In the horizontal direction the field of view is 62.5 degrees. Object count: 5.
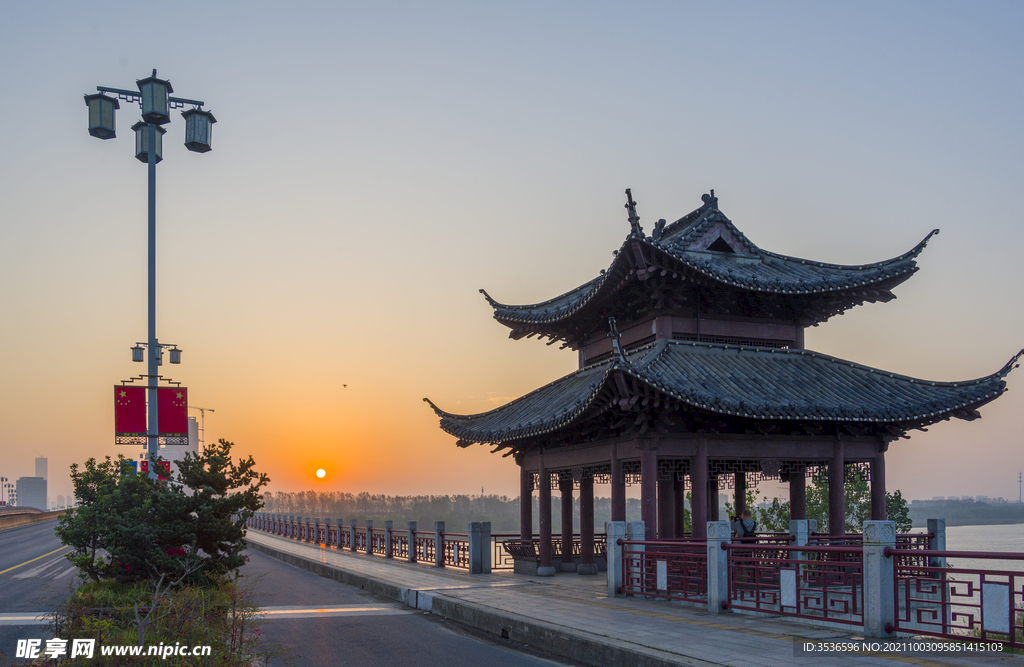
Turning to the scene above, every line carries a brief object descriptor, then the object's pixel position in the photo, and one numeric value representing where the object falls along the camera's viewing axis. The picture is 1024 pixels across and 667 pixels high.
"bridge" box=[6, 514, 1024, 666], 10.23
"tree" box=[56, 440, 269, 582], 13.41
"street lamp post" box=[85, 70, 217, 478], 16.59
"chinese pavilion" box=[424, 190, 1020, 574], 17.72
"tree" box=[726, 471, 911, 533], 51.30
